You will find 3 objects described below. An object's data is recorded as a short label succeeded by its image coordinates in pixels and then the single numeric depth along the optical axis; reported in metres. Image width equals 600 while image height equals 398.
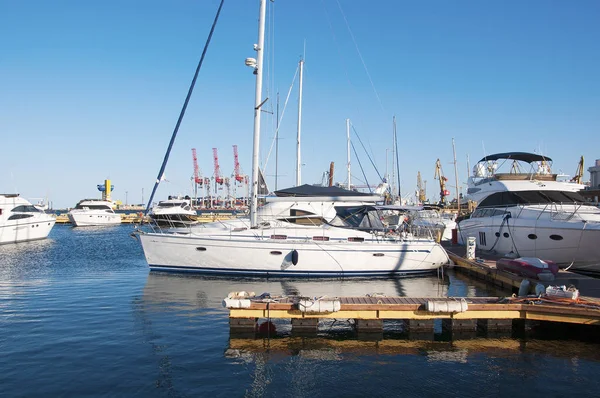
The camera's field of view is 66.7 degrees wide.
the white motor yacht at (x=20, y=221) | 39.22
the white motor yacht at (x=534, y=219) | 17.55
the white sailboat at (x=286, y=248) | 18.58
